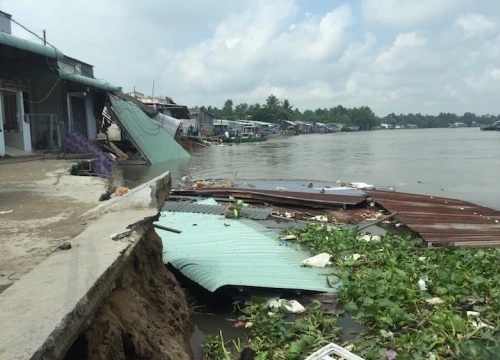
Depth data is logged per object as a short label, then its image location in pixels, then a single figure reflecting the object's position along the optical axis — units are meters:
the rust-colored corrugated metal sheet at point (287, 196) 9.67
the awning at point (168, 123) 25.73
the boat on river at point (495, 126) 86.25
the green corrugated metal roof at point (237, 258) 4.51
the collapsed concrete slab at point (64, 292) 1.59
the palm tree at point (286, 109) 88.65
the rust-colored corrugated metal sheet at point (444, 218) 6.85
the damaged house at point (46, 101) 12.11
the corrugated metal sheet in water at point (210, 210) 8.19
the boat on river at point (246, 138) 48.34
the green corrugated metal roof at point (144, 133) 19.81
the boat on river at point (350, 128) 120.60
